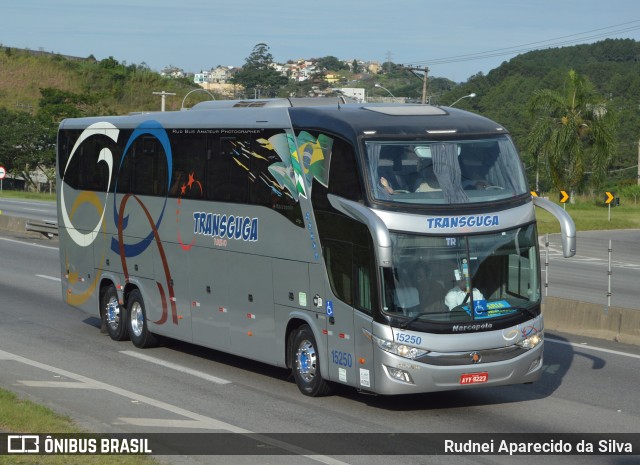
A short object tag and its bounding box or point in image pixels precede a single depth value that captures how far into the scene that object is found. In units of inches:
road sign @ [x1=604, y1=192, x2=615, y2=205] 2318.0
